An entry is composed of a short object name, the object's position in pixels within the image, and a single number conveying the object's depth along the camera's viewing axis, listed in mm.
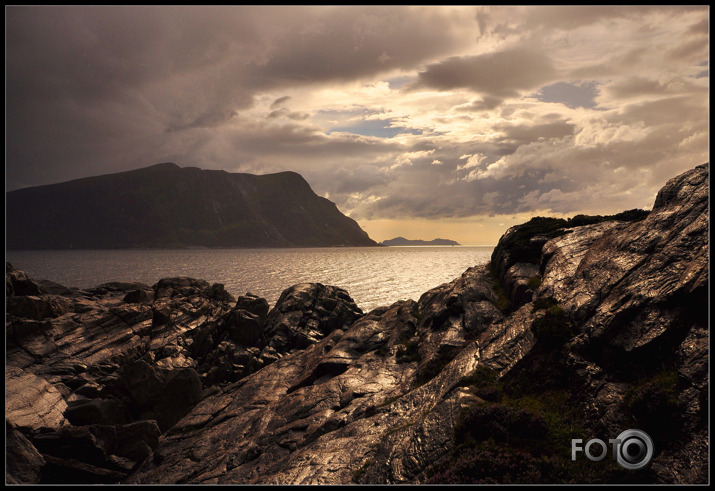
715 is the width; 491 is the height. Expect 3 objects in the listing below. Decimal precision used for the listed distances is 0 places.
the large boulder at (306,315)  46938
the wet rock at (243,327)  47250
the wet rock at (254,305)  53781
